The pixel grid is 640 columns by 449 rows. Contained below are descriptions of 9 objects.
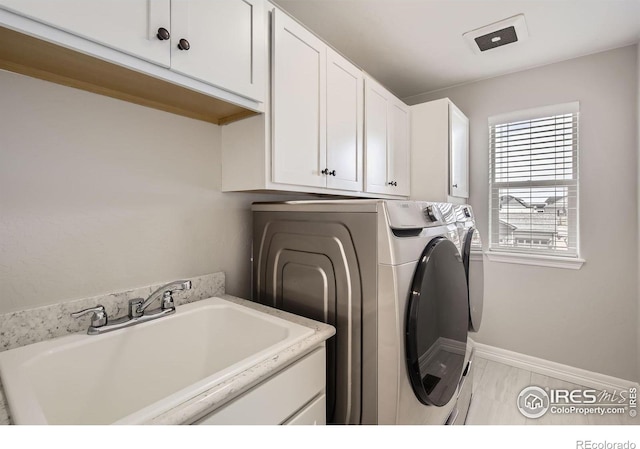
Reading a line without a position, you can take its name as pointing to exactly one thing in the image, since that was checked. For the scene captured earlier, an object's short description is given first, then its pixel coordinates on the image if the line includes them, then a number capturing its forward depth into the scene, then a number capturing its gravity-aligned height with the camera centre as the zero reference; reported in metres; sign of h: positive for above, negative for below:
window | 2.37 +0.37
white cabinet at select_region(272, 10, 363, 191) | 1.33 +0.58
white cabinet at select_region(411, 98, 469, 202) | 2.30 +0.58
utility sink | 0.76 -0.47
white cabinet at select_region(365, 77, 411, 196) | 1.95 +0.60
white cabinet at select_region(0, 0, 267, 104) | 0.77 +0.59
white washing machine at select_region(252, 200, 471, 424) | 1.13 -0.31
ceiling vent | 1.83 +1.26
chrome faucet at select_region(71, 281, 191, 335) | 1.06 -0.35
